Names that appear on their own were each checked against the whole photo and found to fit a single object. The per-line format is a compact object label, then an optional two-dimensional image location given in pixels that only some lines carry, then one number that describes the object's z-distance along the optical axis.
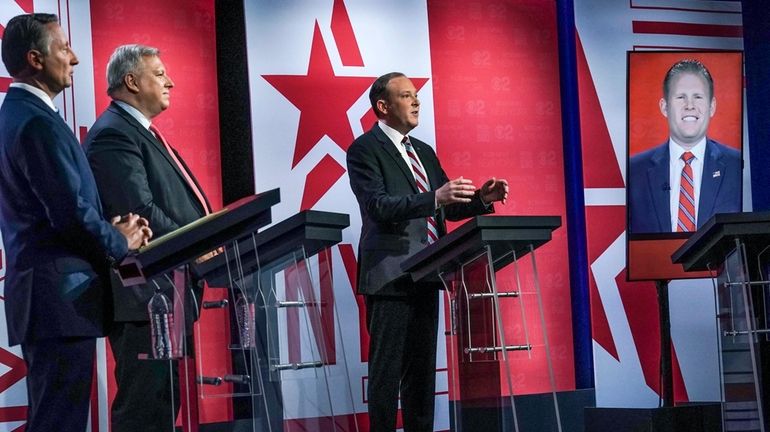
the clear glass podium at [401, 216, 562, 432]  6.14
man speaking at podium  7.79
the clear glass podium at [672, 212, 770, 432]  7.03
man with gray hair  4.85
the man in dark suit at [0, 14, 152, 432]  4.91
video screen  10.19
